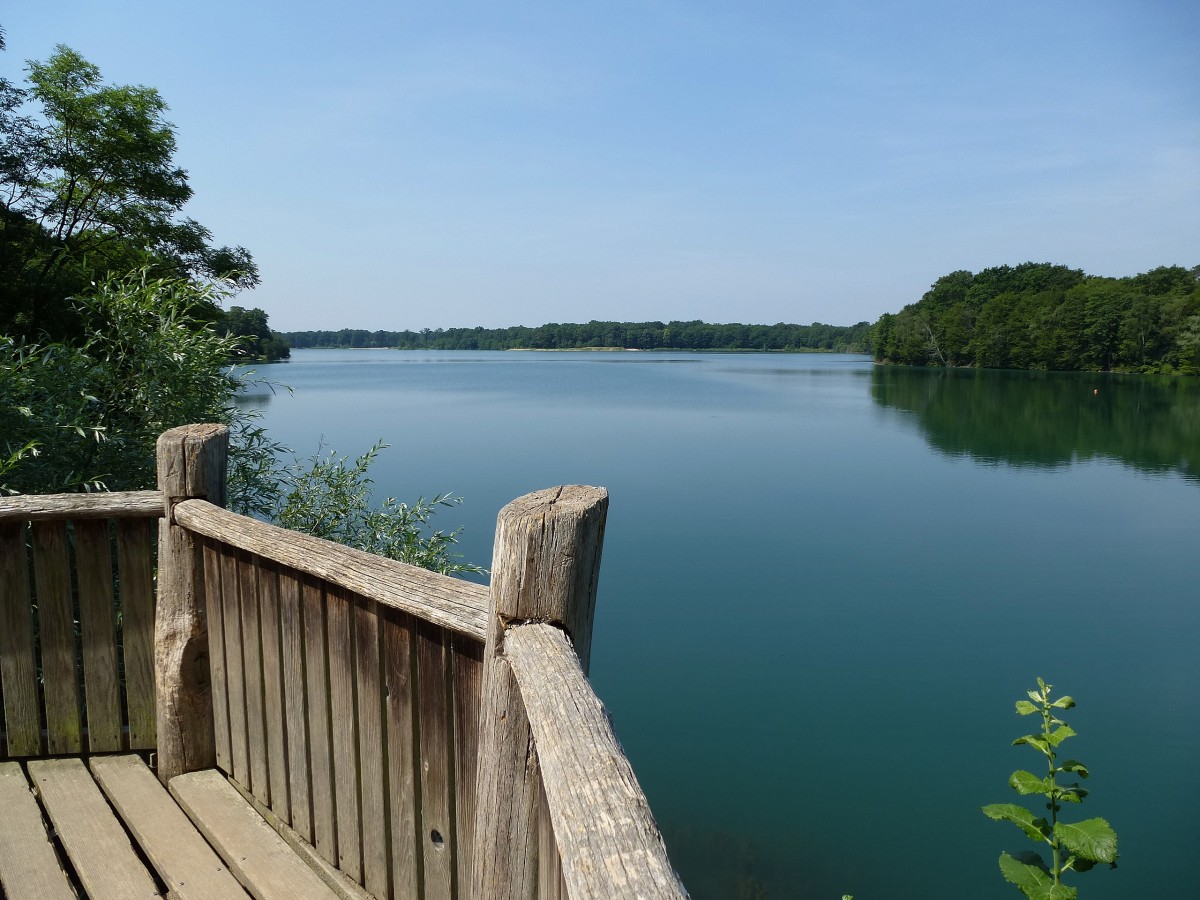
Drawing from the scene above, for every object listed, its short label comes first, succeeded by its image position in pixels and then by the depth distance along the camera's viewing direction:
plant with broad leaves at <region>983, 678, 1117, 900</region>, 3.19
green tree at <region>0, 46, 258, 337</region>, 12.99
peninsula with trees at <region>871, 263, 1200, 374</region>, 69.50
